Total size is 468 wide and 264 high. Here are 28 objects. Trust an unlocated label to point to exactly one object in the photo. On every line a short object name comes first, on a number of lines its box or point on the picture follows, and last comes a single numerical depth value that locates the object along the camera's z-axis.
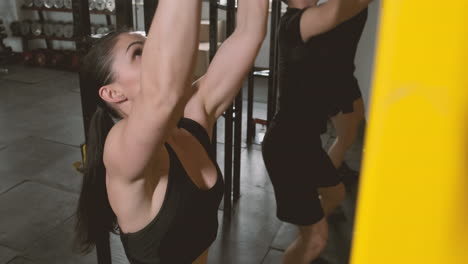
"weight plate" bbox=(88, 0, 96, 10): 6.44
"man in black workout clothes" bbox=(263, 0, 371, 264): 1.60
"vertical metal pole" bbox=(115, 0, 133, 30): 1.68
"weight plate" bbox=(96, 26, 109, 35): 6.17
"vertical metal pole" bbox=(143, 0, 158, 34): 1.69
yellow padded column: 0.31
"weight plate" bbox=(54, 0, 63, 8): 6.80
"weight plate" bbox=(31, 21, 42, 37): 6.98
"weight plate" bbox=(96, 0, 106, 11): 6.39
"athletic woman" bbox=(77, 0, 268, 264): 0.75
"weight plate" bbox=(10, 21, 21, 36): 6.97
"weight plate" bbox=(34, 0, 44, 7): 6.86
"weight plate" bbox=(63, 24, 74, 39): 6.87
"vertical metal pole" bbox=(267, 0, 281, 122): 3.29
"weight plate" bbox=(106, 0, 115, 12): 6.38
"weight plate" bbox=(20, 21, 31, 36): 6.97
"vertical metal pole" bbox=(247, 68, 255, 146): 3.56
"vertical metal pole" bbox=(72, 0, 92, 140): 1.58
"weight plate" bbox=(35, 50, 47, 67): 6.71
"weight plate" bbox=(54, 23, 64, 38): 6.88
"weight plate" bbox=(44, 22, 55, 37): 6.91
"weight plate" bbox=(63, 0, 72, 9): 6.79
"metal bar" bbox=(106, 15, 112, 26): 6.41
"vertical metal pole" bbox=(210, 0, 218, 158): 2.29
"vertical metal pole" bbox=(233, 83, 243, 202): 2.78
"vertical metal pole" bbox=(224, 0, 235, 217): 2.36
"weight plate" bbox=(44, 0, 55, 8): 6.81
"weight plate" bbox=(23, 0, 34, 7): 6.99
